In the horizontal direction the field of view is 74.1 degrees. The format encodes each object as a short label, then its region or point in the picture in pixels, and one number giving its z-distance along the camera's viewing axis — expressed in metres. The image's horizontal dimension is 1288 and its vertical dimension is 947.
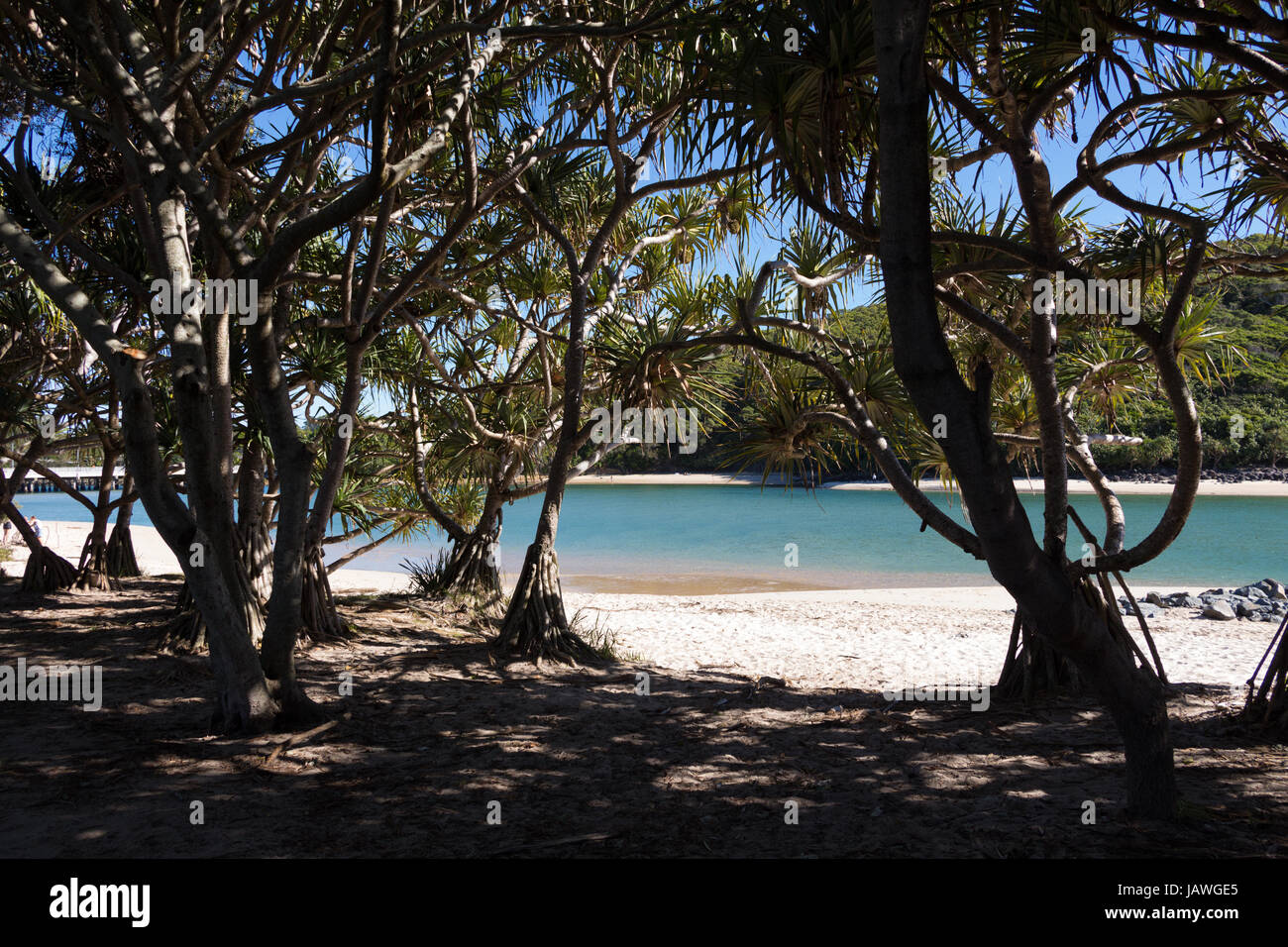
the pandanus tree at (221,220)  3.30
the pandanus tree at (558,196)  5.18
